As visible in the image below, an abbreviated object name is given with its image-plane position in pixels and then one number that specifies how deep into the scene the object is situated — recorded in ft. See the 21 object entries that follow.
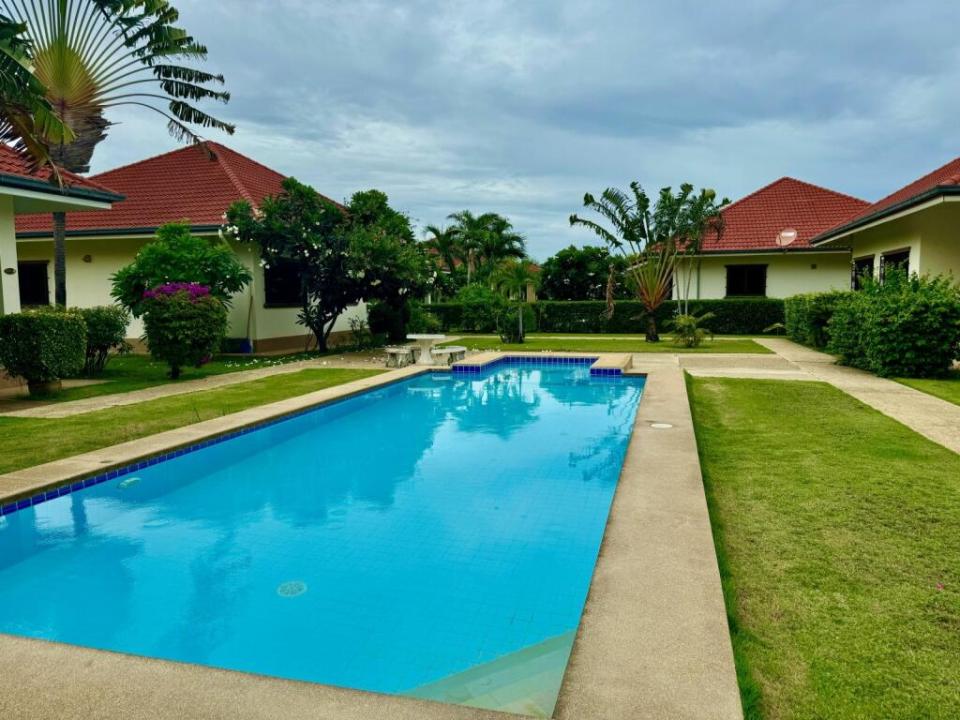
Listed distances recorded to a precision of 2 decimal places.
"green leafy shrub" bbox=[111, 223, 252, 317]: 49.44
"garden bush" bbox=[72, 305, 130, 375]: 43.47
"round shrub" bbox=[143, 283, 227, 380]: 41.19
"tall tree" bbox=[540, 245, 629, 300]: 121.70
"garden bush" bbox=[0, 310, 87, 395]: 34.40
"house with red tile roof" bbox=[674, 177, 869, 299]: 86.33
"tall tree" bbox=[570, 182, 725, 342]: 70.13
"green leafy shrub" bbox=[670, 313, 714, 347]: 67.15
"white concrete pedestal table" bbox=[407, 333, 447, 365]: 52.08
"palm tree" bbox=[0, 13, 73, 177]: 26.91
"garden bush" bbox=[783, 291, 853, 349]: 59.00
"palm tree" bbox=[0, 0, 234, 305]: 48.65
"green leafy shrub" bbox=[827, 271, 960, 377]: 39.09
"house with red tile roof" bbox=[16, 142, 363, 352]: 61.87
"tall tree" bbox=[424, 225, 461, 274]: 133.80
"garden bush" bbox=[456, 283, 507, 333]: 90.79
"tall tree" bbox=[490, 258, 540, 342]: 74.74
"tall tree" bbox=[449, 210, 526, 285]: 130.21
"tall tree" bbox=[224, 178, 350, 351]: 55.83
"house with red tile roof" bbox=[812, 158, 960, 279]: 44.93
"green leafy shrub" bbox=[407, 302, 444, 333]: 76.33
